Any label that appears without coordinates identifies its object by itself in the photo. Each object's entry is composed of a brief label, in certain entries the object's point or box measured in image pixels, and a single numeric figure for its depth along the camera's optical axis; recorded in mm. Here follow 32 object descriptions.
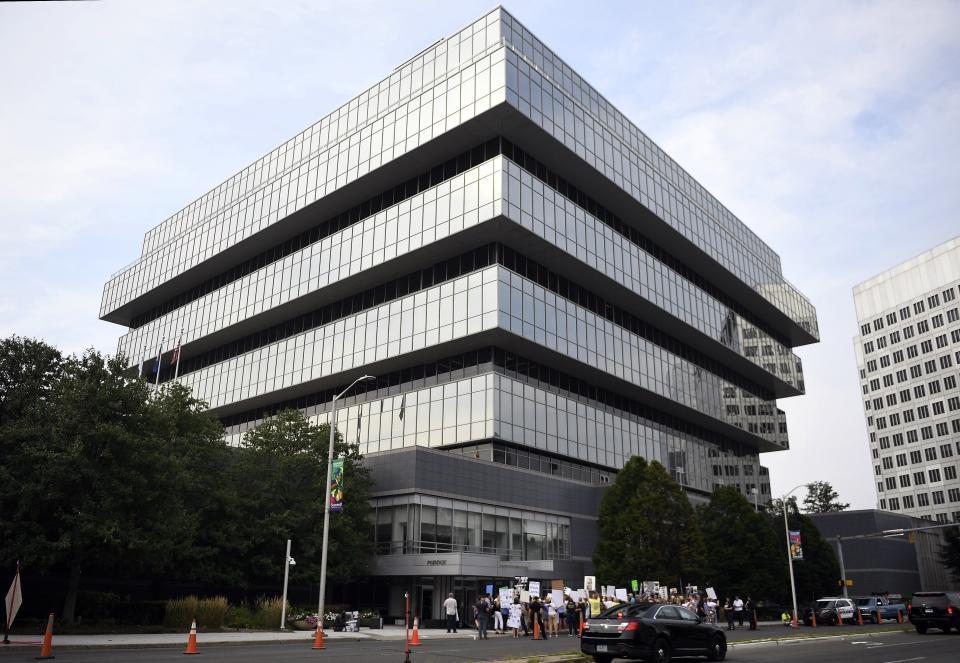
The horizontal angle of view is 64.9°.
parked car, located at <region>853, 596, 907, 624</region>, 52781
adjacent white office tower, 121750
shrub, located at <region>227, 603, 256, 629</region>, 34781
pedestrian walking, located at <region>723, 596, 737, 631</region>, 41572
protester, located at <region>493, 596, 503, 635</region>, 38125
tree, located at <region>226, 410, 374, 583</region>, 42500
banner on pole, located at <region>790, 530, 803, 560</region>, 52034
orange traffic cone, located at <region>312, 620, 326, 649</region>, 25578
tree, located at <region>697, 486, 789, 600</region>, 56219
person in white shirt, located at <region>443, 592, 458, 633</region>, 37938
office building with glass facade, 56000
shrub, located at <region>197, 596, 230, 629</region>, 32781
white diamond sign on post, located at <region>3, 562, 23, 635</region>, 22562
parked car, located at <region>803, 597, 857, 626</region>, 50094
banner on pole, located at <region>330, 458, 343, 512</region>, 31897
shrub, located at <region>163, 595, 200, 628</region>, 32594
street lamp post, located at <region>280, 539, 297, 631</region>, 35081
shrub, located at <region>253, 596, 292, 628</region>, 35750
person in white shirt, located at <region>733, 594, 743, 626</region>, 42903
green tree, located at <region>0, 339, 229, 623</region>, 30312
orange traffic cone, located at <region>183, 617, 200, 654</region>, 21416
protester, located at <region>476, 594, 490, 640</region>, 33812
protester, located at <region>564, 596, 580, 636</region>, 36375
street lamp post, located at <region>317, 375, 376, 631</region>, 30981
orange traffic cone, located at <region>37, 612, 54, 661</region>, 19084
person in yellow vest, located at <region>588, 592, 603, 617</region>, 36281
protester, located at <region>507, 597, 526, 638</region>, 35406
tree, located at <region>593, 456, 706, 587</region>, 47938
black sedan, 19469
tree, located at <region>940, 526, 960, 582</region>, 79312
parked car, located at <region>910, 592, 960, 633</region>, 33188
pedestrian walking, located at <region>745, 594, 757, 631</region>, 40688
